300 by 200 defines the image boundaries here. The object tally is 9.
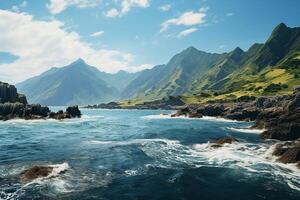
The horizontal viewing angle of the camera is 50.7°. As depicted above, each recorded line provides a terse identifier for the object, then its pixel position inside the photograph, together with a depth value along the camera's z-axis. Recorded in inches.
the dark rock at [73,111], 6732.3
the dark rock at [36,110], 5863.2
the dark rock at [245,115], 5568.4
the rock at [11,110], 5712.6
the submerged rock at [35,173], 1509.6
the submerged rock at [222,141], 2448.3
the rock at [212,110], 6801.7
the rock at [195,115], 6714.6
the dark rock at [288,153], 1881.2
